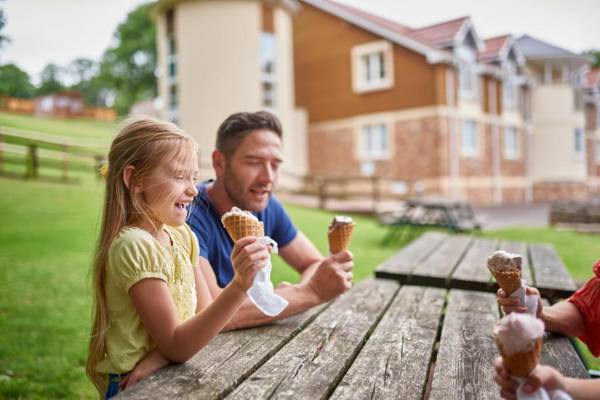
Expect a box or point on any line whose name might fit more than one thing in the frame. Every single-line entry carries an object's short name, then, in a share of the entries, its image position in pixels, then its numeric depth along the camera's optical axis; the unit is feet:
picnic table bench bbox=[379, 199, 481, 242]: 28.68
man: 6.84
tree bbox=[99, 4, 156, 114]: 100.42
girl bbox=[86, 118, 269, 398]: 4.66
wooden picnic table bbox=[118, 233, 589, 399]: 4.47
